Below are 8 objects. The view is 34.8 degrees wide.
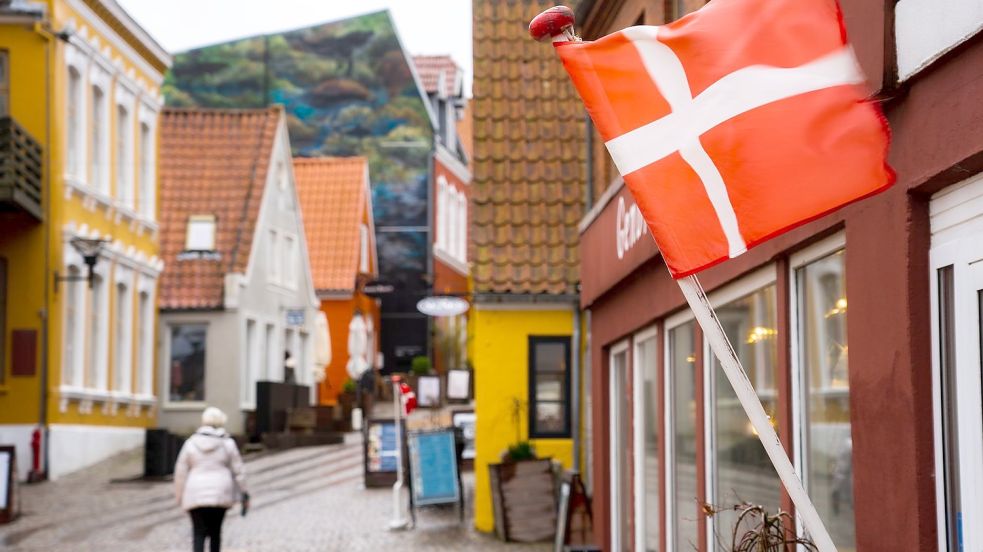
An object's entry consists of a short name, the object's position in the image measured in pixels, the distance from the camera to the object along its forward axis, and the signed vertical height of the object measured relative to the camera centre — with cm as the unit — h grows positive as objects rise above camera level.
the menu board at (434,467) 1920 -59
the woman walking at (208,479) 1355 -51
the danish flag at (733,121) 399 +78
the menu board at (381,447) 2231 -40
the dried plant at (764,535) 494 -37
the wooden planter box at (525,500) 1709 -89
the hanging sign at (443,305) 2798 +203
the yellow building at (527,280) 1820 +160
